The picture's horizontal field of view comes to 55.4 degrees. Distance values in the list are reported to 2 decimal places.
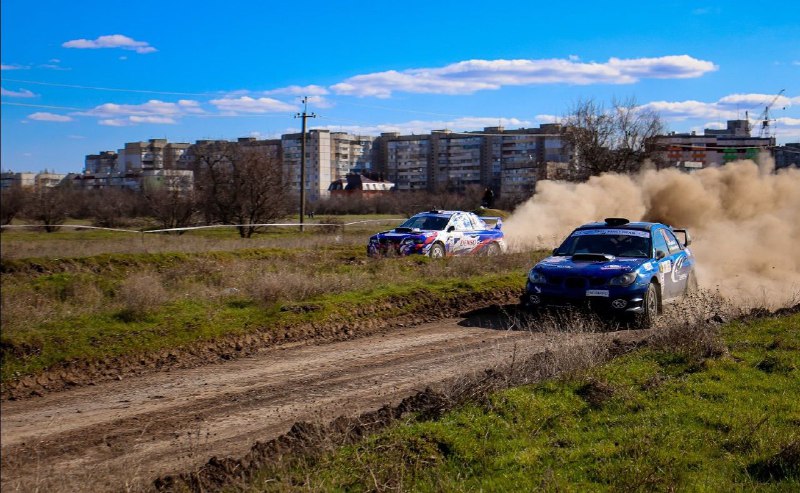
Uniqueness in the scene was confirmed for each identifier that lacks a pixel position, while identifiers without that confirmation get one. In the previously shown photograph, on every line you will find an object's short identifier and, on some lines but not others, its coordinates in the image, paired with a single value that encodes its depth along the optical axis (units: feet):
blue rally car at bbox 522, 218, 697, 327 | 42.29
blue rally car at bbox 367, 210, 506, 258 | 75.15
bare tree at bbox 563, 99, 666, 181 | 178.70
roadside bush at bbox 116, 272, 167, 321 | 37.40
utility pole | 136.00
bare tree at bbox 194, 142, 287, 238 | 135.64
